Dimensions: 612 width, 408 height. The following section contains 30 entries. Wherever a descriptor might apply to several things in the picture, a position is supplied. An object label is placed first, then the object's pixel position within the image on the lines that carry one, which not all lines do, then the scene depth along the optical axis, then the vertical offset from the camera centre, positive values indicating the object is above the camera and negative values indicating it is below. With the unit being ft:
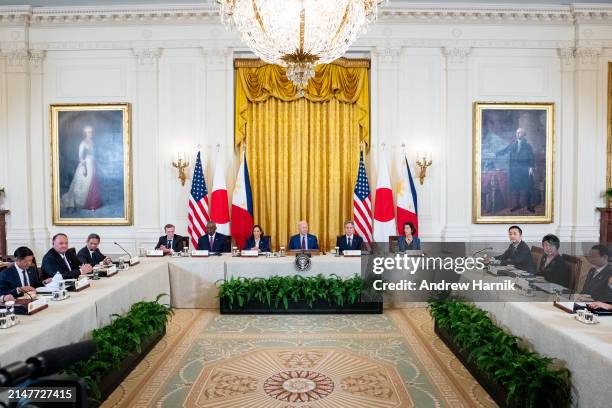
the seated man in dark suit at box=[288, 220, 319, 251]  27.32 -2.78
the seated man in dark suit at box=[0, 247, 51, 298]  16.76 -2.96
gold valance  30.07 +7.24
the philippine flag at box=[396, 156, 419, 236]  29.40 -0.28
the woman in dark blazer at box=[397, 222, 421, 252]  25.91 -2.59
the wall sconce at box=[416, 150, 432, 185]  29.71 +2.20
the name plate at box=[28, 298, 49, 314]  13.27 -3.29
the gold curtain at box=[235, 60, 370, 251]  30.60 +2.52
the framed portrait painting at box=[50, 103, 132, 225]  30.01 +2.07
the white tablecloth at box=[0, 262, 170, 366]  11.19 -3.60
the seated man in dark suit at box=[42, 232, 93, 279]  19.57 -2.97
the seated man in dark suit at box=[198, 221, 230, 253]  27.32 -2.80
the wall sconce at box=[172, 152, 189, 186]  29.63 +2.04
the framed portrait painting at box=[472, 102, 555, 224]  30.07 +2.10
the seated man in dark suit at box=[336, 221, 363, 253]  26.86 -2.68
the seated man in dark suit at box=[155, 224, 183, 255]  27.07 -2.73
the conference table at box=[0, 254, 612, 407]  10.61 -3.71
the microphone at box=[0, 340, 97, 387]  4.25 -1.73
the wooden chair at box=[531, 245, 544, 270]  24.62 -3.19
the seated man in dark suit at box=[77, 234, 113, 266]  23.43 -3.02
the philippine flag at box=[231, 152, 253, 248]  29.45 -0.52
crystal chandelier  15.72 +6.01
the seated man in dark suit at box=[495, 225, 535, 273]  22.11 -2.86
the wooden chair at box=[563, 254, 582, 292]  18.15 -2.86
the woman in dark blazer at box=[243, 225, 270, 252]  26.63 -2.67
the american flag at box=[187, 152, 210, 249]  29.30 -0.68
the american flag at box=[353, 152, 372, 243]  29.27 -0.73
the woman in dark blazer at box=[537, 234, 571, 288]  18.21 -2.87
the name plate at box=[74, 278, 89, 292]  16.64 -3.28
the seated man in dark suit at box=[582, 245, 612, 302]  15.10 -2.75
